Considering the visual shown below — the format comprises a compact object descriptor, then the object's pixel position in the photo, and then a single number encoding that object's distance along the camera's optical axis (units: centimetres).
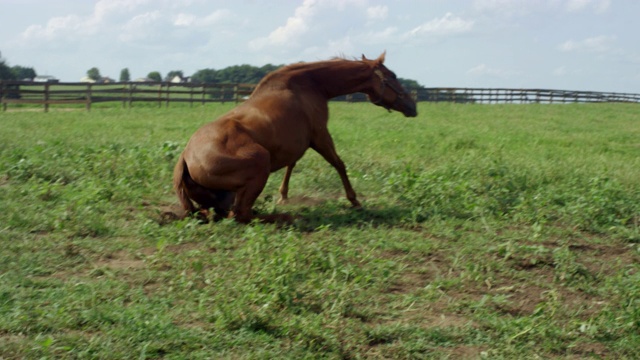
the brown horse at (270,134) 677
